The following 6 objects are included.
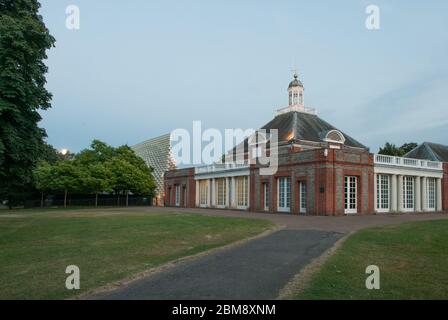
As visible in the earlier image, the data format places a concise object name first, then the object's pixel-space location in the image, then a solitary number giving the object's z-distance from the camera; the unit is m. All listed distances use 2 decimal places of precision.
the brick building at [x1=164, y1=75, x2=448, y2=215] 28.05
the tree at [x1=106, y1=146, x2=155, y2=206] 49.72
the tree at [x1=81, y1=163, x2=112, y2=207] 46.97
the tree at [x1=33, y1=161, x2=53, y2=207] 48.22
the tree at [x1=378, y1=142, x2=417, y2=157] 58.26
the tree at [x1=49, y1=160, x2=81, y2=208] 47.47
